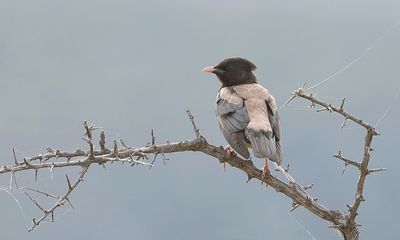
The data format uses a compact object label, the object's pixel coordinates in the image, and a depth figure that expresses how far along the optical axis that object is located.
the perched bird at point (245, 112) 12.34
